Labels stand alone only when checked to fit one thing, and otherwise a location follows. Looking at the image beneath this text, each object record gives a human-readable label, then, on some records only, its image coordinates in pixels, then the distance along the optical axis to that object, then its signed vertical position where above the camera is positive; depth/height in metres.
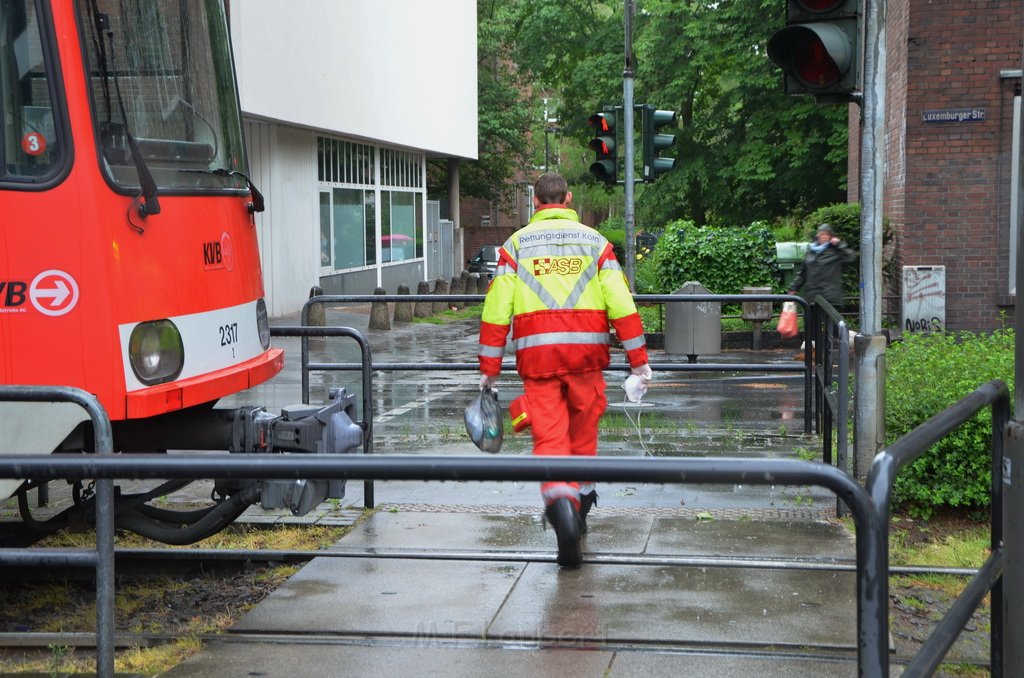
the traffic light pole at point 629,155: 16.61 +1.05
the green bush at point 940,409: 6.96 -1.05
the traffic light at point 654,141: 15.17 +1.13
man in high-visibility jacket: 6.35 -0.40
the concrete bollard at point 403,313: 25.92 -1.47
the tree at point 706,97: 33.31 +4.29
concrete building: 23.23 +2.53
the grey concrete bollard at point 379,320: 23.77 -1.46
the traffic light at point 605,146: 15.69 +1.12
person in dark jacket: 14.75 -0.37
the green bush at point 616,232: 45.64 +0.21
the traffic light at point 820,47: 7.56 +1.10
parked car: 46.10 -0.82
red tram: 5.52 +0.04
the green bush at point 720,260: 20.78 -0.40
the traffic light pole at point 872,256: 7.57 -0.15
